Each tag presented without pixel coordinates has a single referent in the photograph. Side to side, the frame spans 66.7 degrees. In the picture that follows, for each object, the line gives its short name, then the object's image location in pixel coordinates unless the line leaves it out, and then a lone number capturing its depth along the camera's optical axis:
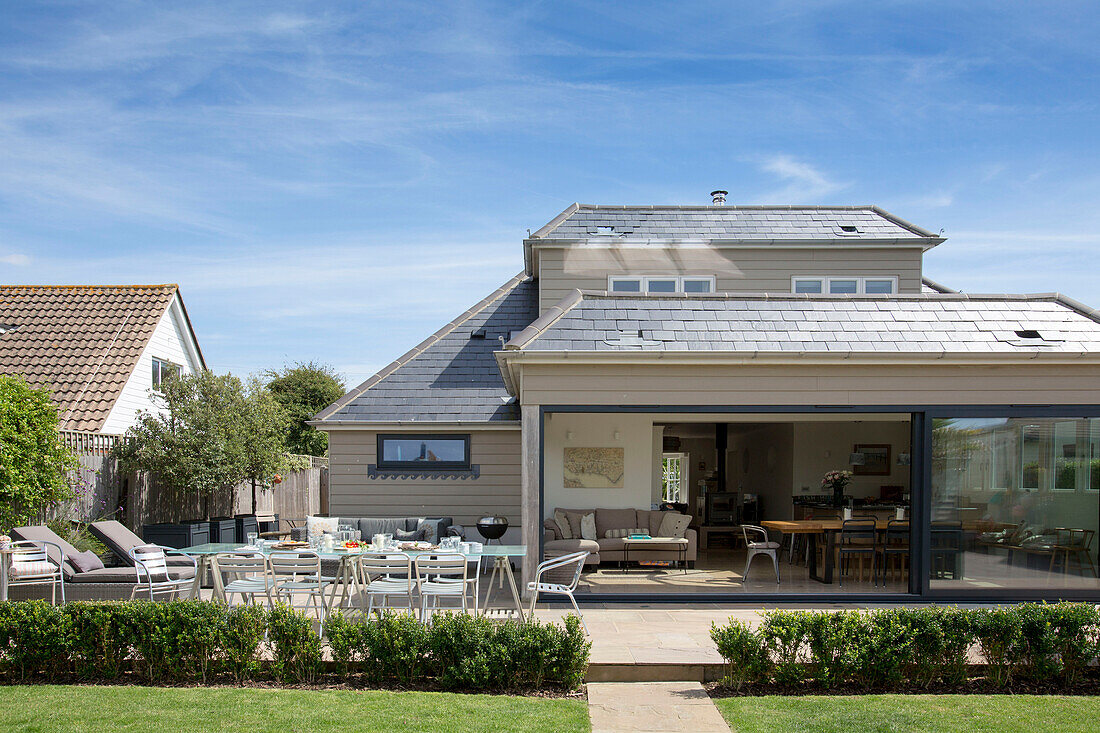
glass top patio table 7.84
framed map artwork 13.57
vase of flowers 14.82
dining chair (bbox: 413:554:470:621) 7.52
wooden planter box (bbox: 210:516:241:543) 13.69
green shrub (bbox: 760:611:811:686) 6.11
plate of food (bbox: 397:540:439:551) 8.33
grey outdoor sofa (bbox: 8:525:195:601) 9.09
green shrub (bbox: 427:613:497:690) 6.08
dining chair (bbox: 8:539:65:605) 8.81
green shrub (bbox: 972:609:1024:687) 6.25
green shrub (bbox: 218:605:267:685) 6.31
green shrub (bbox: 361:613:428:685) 6.21
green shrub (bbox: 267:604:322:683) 6.29
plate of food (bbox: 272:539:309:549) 8.56
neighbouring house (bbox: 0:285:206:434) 15.16
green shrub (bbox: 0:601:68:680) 6.32
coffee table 12.15
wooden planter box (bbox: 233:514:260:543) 14.58
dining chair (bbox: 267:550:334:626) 7.80
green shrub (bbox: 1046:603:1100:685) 6.24
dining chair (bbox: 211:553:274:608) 7.73
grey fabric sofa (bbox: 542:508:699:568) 11.88
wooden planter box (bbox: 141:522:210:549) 12.63
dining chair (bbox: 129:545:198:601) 8.91
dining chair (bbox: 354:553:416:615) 7.62
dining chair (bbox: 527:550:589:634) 7.81
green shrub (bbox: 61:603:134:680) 6.36
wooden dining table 11.02
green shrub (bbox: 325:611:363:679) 6.30
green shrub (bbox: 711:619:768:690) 6.12
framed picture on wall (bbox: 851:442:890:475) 16.08
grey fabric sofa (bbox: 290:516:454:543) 12.48
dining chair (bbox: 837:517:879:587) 10.77
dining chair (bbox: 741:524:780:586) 11.04
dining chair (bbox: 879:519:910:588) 10.91
